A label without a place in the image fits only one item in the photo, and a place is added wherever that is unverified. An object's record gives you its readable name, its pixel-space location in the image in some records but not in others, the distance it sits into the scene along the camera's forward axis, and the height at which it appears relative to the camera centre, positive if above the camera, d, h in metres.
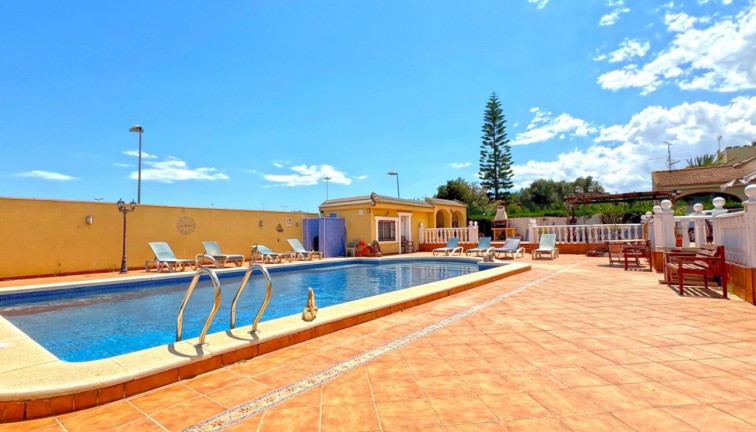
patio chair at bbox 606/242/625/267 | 9.73 -0.52
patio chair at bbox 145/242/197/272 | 10.71 -0.67
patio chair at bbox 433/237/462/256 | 15.38 -0.60
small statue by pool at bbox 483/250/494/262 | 10.77 -0.68
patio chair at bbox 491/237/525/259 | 13.16 -0.57
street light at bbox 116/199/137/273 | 10.66 +0.99
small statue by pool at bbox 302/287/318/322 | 4.03 -0.90
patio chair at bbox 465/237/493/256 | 14.40 -0.53
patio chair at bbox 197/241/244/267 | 12.08 -0.63
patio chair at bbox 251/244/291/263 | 13.23 -0.74
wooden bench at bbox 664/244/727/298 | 5.38 -0.61
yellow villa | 16.75 +0.98
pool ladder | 3.10 -0.58
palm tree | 35.29 +7.92
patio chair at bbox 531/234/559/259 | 12.69 -0.50
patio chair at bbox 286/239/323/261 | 14.33 -0.64
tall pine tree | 33.19 +8.05
